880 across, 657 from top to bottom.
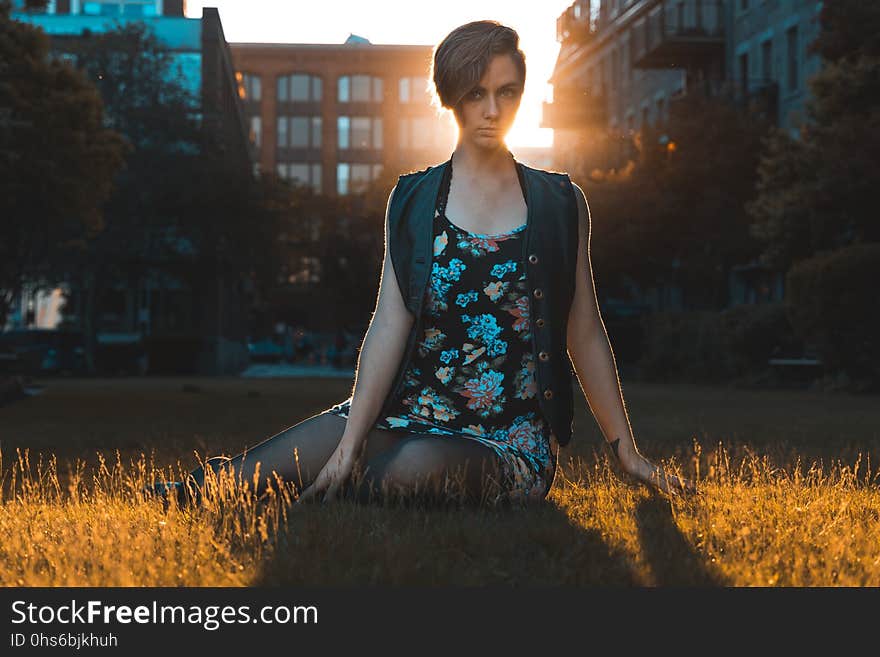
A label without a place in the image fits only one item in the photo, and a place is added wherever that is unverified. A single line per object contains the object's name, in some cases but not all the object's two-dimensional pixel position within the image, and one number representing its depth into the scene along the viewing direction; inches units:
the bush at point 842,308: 987.9
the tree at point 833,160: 1107.9
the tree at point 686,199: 1582.2
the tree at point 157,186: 1769.2
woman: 203.0
